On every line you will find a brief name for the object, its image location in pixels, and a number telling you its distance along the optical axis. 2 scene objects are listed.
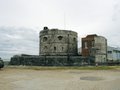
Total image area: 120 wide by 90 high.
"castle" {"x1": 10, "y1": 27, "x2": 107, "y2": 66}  21.84
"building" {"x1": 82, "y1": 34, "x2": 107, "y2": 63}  23.07
